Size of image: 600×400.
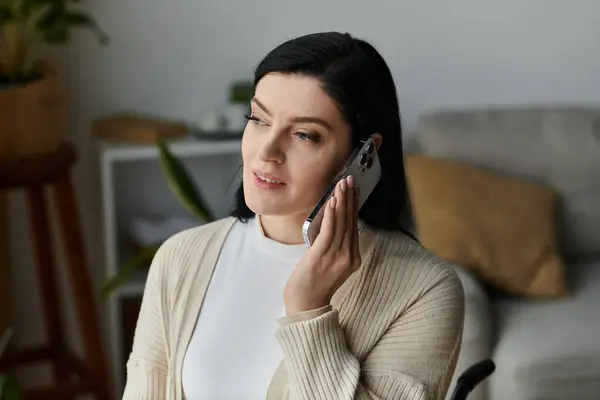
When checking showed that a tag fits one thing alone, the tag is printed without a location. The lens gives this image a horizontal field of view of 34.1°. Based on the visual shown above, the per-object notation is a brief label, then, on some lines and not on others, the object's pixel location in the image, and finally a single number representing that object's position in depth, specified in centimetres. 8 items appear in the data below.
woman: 108
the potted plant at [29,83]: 221
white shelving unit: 259
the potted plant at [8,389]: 142
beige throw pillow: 246
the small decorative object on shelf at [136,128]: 261
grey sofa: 240
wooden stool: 224
